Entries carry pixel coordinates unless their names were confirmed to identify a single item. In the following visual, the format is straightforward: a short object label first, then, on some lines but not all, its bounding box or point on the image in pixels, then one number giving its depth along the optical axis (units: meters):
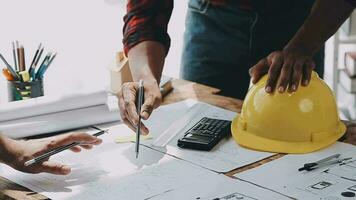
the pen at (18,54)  2.22
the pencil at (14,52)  2.25
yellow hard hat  1.82
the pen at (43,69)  2.20
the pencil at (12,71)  2.16
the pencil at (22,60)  2.22
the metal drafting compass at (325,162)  1.71
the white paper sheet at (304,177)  1.61
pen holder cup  2.15
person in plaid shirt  1.92
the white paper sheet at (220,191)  1.59
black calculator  1.82
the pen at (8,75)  2.16
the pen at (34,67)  2.19
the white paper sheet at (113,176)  1.63
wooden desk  2.09
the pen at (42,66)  2.20
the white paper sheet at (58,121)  1.92
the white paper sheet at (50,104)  1.94
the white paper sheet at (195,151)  1.76
